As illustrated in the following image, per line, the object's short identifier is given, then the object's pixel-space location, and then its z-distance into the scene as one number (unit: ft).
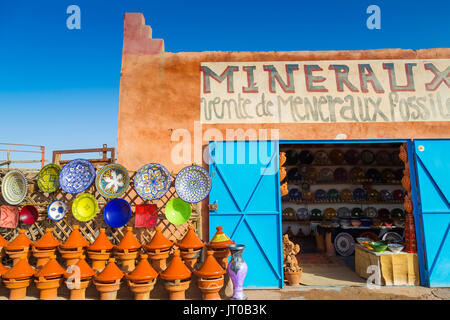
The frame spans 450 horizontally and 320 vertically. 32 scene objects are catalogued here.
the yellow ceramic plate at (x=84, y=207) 17.53
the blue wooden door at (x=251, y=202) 17.03
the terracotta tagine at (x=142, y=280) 13.76
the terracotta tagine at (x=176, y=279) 13.75
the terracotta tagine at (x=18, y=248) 16.17
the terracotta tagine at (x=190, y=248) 15.60
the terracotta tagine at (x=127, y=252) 15.71
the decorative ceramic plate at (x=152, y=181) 17.51
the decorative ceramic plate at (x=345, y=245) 24.53
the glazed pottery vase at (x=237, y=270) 14.19
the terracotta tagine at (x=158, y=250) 15.60
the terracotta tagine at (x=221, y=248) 15.16
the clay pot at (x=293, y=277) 17.24
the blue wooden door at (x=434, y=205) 16.87
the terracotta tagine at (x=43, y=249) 15.97
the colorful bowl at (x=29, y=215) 18.33
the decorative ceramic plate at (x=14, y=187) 18.02
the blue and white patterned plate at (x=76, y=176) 17.51
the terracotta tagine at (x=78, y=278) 14.11
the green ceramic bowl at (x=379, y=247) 17.47
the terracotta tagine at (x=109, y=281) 13.94
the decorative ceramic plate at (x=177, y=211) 17.30
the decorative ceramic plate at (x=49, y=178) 18.01
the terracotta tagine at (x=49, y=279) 14.15
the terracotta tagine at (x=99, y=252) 15.78
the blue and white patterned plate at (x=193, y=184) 17.28
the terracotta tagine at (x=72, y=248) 15.76
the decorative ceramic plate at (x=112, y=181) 17.44
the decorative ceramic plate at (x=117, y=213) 17.38
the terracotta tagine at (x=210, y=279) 13.70
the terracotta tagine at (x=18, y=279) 14.23
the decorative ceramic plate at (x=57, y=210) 17.71
